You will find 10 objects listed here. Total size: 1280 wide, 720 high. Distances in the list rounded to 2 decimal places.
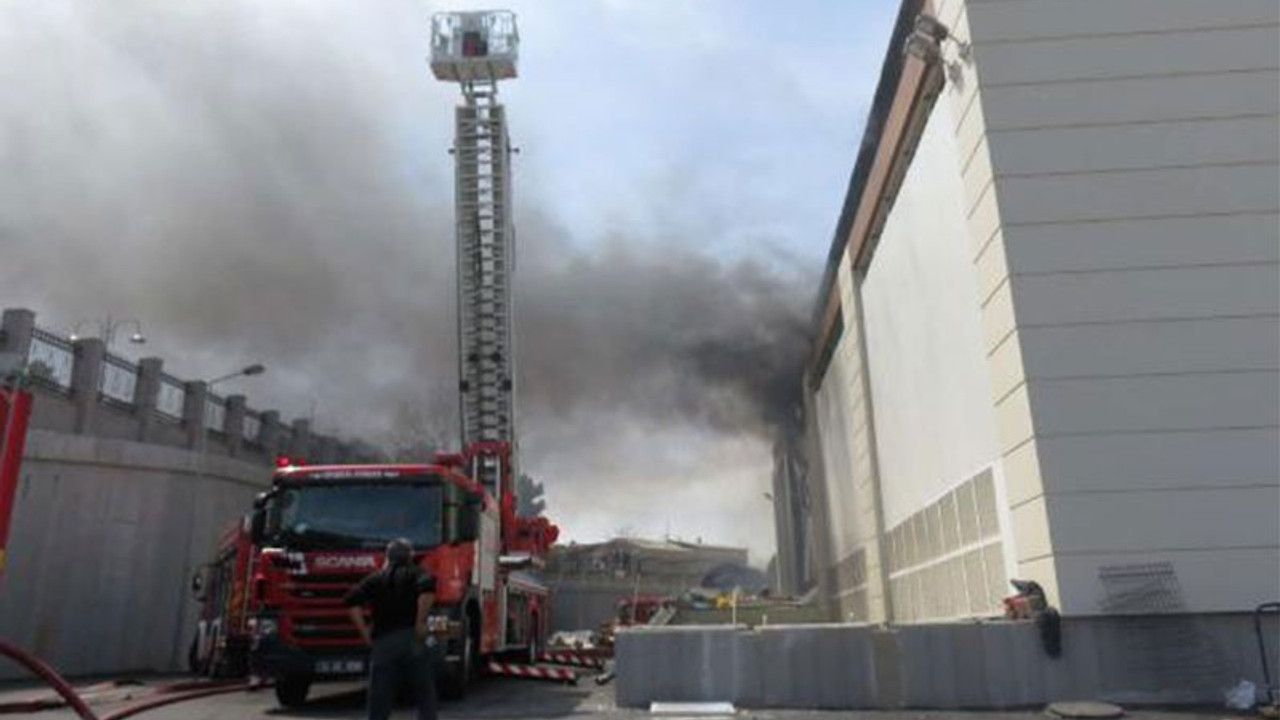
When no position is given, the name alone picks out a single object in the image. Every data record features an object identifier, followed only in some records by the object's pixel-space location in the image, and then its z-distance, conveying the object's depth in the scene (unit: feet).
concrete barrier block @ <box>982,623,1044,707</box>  28.43
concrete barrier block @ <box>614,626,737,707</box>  30.09
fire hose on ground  21.12
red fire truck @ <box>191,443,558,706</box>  32.63
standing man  21.91
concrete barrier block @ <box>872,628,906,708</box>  28.99
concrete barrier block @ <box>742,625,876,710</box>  29.30
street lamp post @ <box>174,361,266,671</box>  81.82
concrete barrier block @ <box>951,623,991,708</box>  28.53
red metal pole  14.38
